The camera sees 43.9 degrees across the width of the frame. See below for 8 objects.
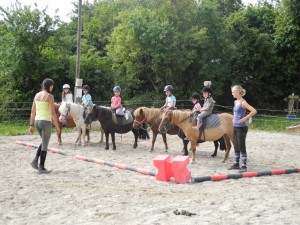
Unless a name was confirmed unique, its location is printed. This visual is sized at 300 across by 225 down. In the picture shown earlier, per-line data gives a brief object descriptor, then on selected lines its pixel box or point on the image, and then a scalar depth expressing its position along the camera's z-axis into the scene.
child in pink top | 11.80
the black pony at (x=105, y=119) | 11.23
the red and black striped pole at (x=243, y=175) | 7.04
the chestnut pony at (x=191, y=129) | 9.36
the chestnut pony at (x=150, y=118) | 11.10
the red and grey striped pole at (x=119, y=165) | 7.60
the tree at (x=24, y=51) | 19.09
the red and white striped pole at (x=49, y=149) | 10.34
